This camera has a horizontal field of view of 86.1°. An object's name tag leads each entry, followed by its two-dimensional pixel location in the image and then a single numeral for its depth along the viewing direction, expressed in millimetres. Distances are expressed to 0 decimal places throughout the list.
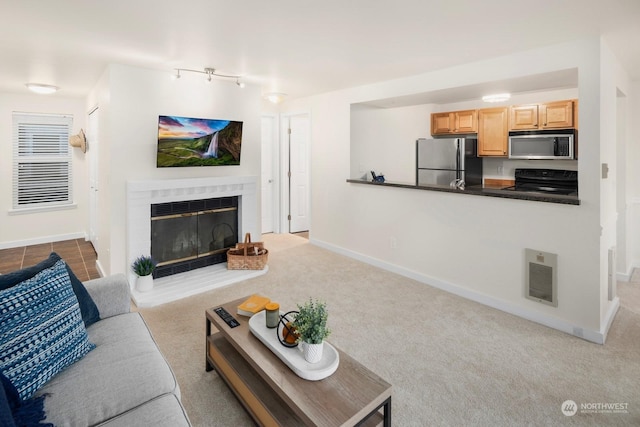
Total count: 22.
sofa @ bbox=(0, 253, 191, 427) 1361
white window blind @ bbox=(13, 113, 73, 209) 5395
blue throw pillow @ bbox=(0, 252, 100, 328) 1727
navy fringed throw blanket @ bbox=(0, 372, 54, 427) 1199
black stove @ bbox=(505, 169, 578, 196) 4414
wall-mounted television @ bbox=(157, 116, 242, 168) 3756
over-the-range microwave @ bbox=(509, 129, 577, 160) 4309
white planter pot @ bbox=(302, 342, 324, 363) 1668
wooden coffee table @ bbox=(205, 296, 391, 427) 1429
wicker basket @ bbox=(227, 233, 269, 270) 4297
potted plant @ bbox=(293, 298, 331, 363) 1646
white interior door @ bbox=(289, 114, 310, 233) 6418
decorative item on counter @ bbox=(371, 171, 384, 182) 4798
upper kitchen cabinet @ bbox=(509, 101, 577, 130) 4332
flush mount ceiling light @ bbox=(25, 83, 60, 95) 4449
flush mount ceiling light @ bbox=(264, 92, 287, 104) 5008
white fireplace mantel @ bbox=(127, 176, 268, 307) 3625
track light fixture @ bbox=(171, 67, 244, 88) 3714
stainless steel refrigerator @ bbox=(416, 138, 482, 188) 4652
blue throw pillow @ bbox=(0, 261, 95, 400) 1416
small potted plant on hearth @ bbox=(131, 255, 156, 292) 3633
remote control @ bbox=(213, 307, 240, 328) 2148
